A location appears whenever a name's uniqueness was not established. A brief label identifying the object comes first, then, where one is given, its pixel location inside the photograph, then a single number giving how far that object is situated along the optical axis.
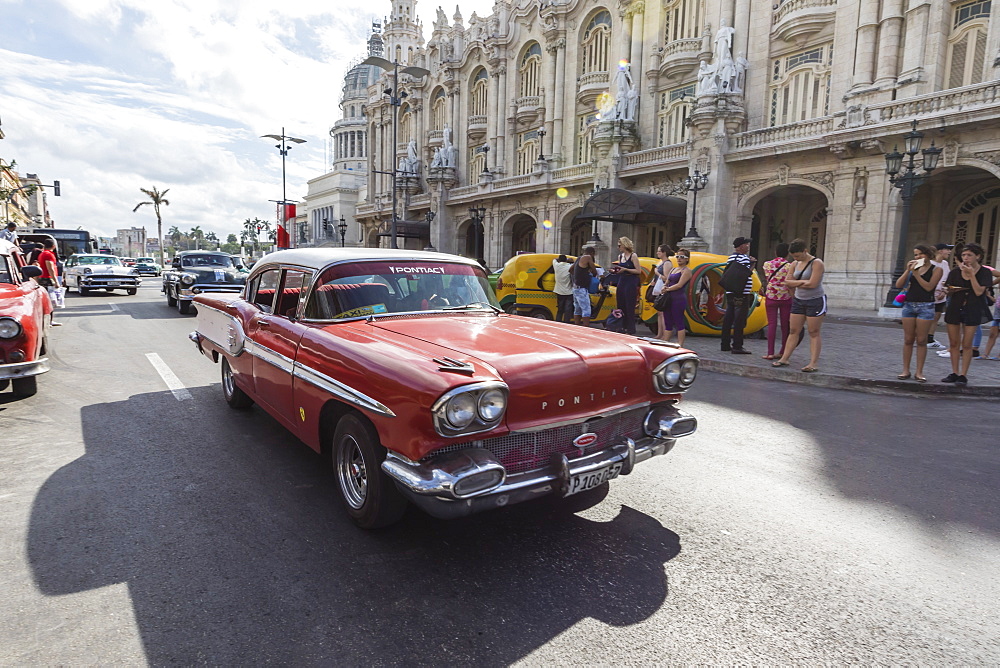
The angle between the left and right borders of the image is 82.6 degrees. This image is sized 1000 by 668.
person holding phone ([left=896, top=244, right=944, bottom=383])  7.12
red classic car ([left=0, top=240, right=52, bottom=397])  5.33
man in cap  9.20
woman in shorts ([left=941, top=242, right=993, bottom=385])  6.94
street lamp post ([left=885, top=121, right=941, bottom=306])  14.72
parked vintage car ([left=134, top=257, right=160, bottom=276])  45.16
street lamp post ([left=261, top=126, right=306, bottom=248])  38.81
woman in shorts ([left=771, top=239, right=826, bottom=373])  7.71
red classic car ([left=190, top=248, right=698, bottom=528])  2.68
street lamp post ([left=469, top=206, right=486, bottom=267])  33.94
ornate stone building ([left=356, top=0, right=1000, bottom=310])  17.69
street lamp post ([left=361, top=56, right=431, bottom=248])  22.49
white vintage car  20.12
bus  29.42
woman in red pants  8.73
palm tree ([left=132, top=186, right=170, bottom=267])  78.50
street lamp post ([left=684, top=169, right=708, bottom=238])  22.02
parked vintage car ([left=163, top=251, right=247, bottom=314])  14.64
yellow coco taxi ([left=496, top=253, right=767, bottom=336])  11.68
